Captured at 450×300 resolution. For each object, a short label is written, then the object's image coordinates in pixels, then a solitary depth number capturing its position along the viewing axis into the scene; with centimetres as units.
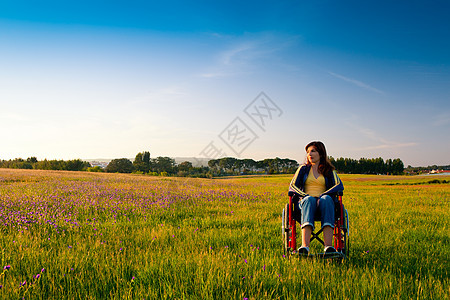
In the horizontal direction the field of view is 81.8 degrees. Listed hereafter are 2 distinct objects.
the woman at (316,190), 376
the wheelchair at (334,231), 360
